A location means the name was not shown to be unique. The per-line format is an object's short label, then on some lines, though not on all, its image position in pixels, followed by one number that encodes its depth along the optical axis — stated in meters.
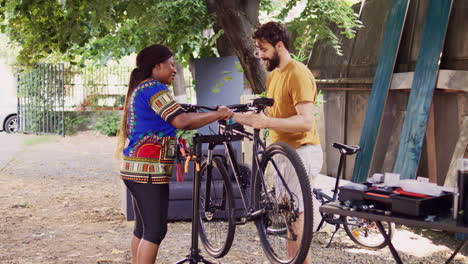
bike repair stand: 4.30
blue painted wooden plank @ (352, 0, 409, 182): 7.81
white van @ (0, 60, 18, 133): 19.97
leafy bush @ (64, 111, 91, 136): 19.27
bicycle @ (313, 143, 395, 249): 6.00
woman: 3.88
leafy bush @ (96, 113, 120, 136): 18.91
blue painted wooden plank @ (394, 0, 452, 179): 6.86
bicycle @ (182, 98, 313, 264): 3.71
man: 3.76
